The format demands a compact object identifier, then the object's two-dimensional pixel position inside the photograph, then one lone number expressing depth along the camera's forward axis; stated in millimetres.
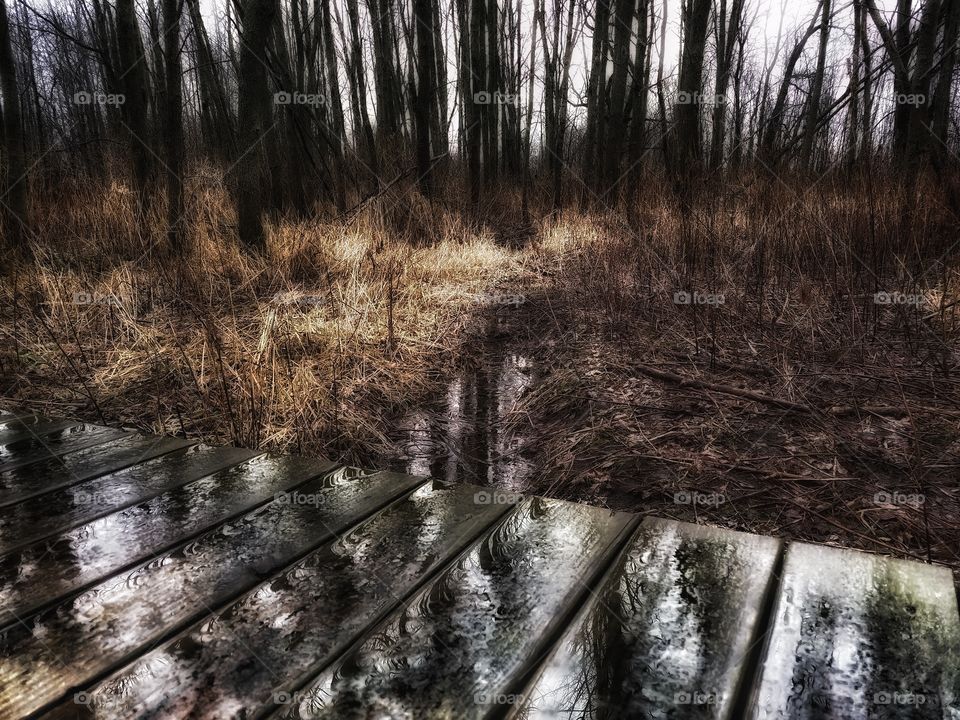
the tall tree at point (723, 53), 12922
